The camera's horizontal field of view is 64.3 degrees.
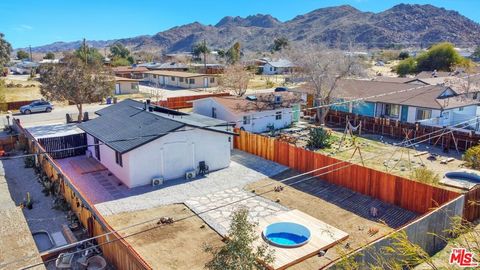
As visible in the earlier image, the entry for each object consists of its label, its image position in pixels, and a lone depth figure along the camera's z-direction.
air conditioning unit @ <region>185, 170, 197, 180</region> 22.25
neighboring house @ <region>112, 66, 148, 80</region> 75.72
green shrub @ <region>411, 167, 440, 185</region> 20.12
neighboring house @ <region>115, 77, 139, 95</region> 58.81
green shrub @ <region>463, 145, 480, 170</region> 22.99
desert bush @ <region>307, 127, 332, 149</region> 29.23
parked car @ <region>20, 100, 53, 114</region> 43.12
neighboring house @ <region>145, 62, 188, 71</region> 88.26
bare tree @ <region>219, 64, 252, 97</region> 50.44
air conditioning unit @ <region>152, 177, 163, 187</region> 21.17
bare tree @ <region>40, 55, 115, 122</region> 34.16
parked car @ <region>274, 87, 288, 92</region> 47.05
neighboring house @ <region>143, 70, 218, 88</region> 67.62
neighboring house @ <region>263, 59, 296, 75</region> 93.13
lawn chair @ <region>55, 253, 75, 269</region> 13.47
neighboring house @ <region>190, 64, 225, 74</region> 83.00
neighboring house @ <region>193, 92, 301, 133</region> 33.00
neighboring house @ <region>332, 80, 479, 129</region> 34.06
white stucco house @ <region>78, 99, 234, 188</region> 20.91
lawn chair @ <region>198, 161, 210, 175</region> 23.06
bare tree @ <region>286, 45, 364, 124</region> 36.69
